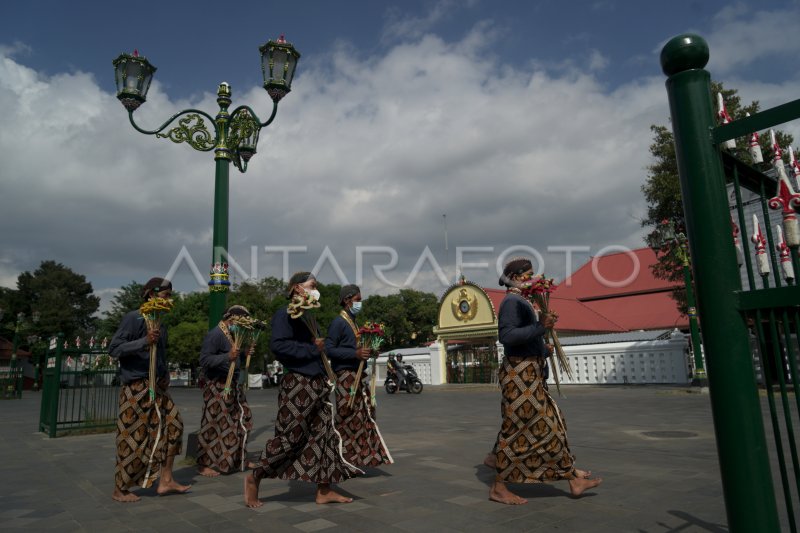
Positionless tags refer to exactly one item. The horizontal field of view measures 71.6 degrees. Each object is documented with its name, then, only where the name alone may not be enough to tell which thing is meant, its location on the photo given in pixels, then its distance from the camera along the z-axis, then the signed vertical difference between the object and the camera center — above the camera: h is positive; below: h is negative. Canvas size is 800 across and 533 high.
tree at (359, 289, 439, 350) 50.09 +5.07
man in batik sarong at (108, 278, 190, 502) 4.84 -0.36
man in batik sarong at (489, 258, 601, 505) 4.27 -0.42
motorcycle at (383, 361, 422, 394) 21.75 -0.48
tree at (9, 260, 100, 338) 46.88 +7.33
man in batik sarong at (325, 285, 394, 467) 5.50 -0.21
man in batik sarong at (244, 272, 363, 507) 4.43 -0.36
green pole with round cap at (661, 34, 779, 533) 2.06 +0.22
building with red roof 27.62 +3.47
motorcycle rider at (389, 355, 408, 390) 21.86 -0.15
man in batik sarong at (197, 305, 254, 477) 6.00 -0.44
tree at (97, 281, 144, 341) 51.25 +6.56
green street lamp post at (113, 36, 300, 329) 7.41 +3.66
